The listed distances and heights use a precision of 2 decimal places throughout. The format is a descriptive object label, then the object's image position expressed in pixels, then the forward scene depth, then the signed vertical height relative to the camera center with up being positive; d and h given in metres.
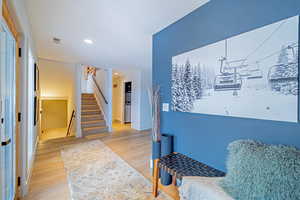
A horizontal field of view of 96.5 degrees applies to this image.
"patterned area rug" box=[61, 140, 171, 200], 1.71 -1.21
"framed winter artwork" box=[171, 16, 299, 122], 0.99 +0.23
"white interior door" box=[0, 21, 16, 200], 1.18 -0.18
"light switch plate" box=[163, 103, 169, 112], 2.07 -0.12
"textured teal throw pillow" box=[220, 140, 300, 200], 0.77 -0.46
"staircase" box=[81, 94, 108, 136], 4.53 -0.72
